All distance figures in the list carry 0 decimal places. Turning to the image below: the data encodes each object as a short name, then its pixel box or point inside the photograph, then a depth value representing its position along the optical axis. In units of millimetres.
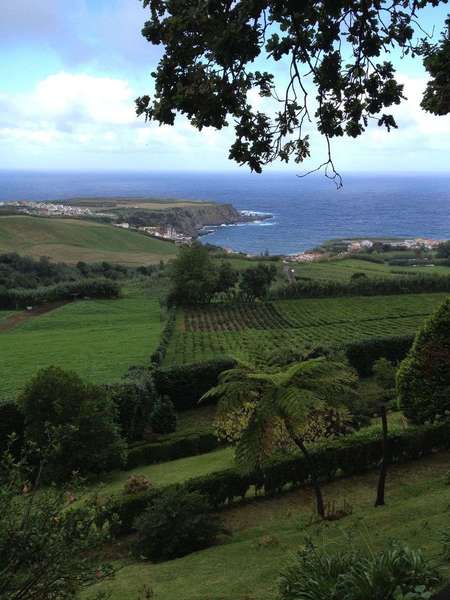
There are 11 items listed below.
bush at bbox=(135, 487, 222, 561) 10492
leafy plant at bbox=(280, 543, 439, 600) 5180
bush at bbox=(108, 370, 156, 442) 21734
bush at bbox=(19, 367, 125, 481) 16938
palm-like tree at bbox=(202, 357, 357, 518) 10148
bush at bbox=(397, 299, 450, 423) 14578
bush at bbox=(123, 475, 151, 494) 13734
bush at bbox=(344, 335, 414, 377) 32875
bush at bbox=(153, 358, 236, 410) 27453
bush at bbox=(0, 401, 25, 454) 19859
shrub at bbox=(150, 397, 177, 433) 23781
